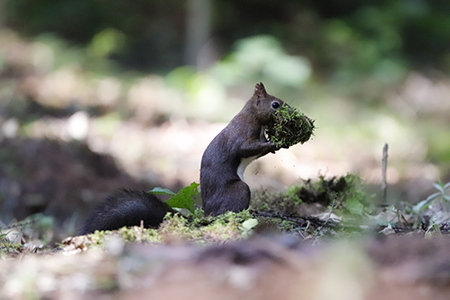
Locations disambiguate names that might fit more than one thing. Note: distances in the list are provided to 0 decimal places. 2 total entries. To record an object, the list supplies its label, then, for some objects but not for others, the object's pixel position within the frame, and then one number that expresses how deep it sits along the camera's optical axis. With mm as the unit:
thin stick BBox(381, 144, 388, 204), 9031
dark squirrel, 6680
